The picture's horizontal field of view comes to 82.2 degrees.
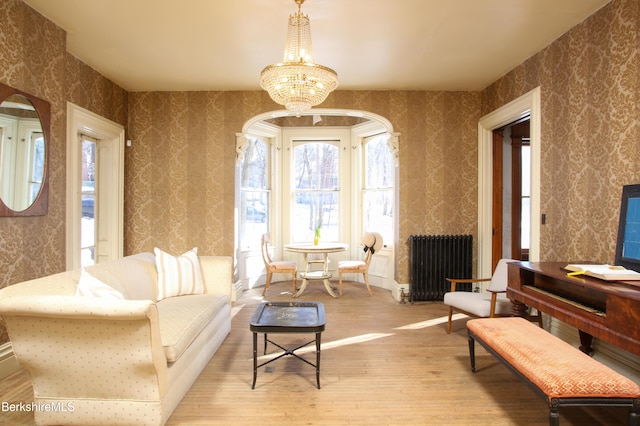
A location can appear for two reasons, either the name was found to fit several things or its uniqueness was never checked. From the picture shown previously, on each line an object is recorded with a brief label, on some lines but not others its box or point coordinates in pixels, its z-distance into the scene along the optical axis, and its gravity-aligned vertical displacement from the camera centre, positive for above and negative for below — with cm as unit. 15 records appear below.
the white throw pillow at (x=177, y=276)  333 -57
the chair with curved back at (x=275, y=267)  541 -77
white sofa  185 -76
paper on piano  209 -34
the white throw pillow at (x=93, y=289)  218 -45
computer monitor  244 -10
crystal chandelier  277 +106
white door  423 +33
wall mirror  279 +50
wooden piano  179 -52
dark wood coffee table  254 -78
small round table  534 -56
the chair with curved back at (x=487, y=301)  333 -81
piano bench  173 -80
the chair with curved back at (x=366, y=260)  545 -67
